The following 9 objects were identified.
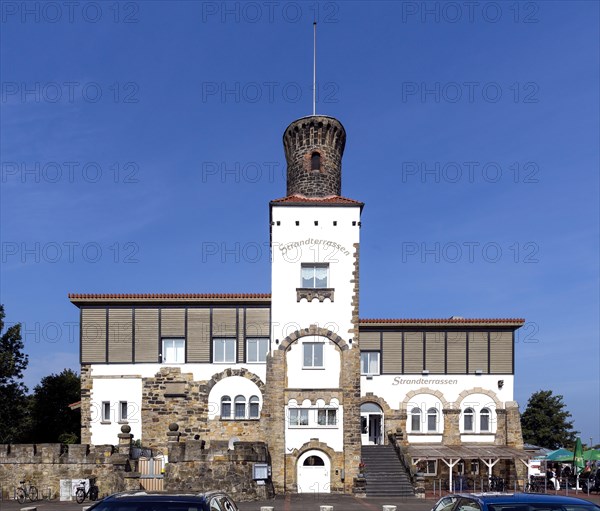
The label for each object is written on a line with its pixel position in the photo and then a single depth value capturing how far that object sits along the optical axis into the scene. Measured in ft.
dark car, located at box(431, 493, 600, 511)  30.96
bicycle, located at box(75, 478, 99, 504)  88.28
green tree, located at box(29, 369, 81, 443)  149.59
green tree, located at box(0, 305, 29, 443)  133.08
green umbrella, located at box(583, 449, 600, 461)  107.69
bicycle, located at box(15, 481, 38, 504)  89.45
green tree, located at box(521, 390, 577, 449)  169.58
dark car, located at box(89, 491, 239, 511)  29.37
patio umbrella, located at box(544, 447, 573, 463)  110.93
